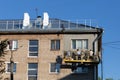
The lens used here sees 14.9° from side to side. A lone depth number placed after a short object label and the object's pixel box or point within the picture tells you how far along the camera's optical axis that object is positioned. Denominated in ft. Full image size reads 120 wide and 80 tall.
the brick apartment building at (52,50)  199.82
